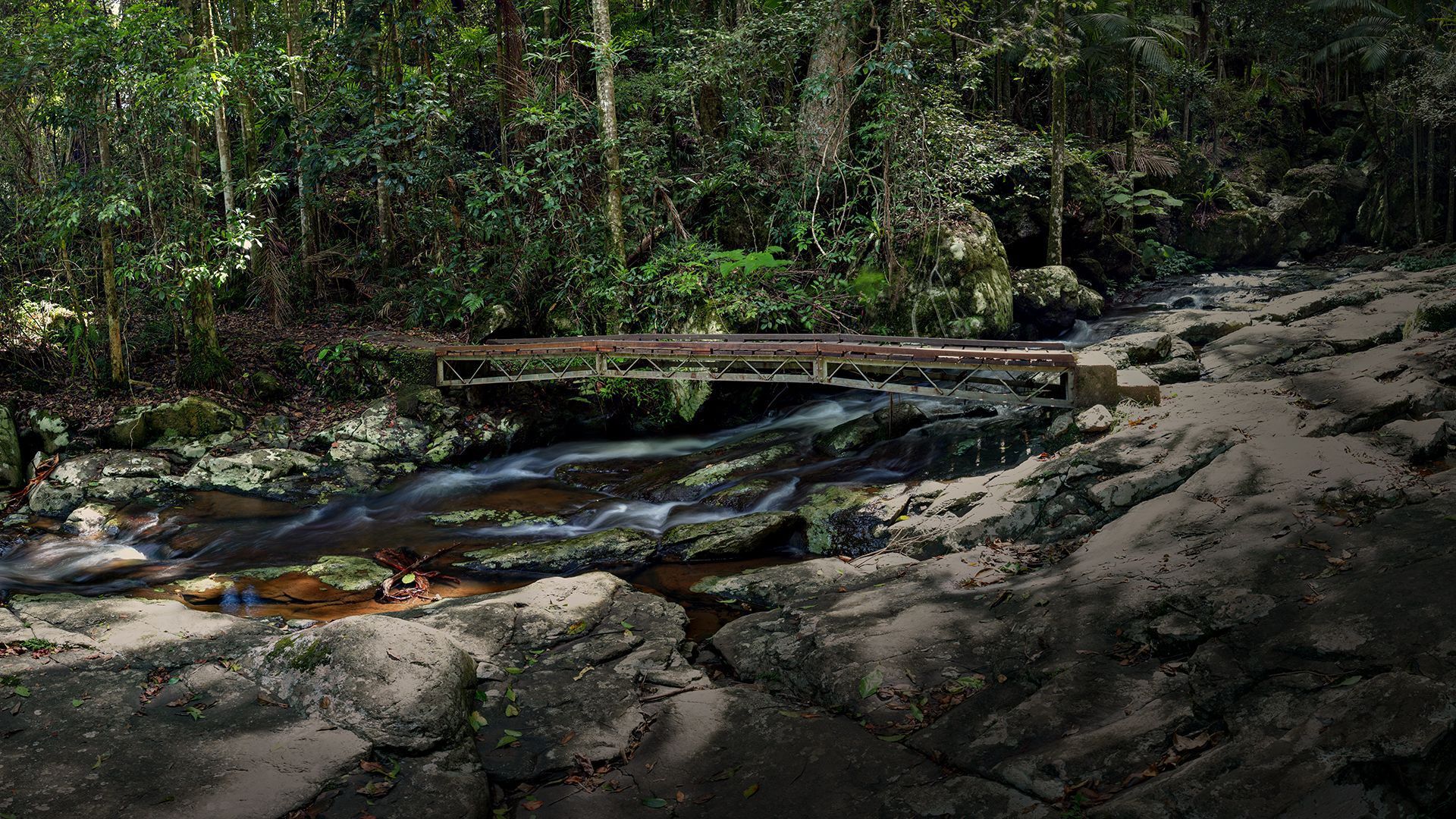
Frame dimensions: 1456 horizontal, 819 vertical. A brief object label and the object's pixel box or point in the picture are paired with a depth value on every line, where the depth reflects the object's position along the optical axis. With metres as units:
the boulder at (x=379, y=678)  5.25
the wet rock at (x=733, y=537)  9.62
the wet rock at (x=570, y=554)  9.68
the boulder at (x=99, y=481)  11.46
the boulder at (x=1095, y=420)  9.99
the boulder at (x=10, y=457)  11.80
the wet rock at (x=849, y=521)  9.50
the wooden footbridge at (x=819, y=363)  10.83
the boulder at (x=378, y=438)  13.58
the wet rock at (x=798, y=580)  8.10
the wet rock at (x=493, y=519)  11.23
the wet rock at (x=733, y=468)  12.02
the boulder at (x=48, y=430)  12.55
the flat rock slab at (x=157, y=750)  4.41
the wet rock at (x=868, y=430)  12.56
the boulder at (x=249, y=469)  12.40
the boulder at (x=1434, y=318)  10.35
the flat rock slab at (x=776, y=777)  4.49
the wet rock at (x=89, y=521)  10.72
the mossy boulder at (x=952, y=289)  15.34
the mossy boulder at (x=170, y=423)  12.89
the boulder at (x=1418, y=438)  6.76
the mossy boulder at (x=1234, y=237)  24.69
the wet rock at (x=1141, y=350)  12.87
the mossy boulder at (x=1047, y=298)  17.97
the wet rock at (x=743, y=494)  11.05
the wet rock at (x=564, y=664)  5.48
